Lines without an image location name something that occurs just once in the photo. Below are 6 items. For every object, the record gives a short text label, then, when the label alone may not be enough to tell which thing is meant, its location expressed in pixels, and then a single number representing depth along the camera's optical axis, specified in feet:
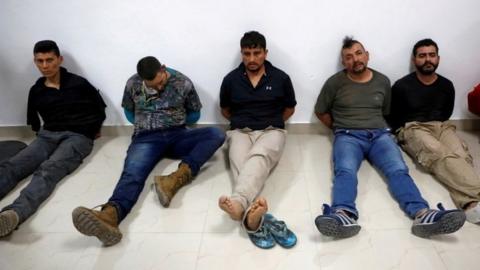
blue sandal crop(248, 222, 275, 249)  5.09
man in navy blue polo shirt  6.29
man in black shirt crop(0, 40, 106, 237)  6.60
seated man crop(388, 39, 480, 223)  6.08
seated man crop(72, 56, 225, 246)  6.11
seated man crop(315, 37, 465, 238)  4.99
